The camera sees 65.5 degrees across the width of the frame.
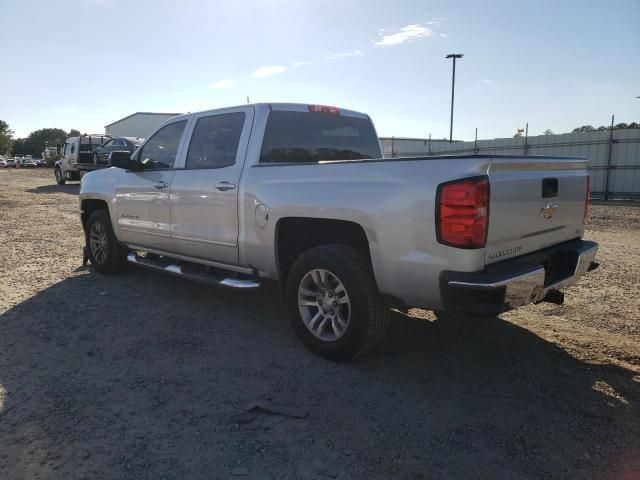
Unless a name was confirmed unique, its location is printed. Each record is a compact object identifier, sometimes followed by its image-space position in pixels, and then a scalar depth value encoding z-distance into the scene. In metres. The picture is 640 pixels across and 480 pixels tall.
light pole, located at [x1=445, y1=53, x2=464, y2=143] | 29.76
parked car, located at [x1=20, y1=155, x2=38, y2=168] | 67.50
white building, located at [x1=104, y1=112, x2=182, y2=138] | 39.19
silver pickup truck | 2.96
